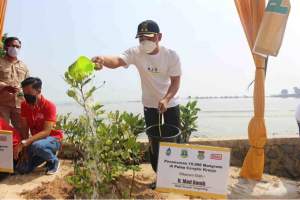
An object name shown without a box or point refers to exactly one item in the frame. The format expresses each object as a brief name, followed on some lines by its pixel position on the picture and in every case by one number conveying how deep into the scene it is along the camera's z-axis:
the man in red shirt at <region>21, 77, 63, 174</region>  2.44
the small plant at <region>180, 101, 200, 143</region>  2.80
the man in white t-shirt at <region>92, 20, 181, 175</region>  2.23
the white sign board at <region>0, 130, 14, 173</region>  2.16
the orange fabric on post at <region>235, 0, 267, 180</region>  2.47
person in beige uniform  2.72
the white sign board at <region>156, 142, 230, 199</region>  1.82
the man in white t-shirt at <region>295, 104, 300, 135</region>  2.48
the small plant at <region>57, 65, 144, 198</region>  1.90
